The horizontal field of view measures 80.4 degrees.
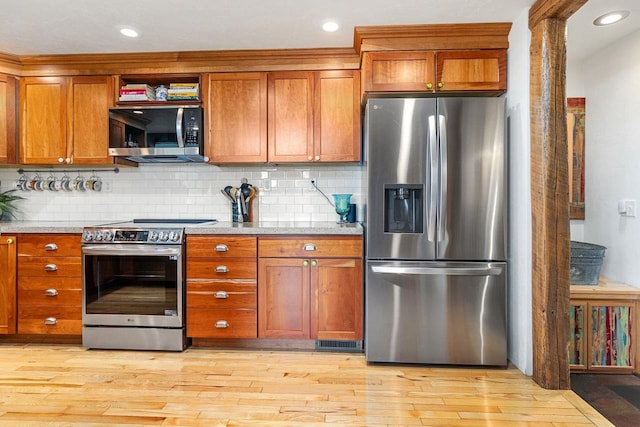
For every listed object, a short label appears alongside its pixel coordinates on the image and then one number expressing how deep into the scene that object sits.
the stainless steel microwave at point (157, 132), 3.05
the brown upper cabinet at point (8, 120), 3.10
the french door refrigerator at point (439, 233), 2.48
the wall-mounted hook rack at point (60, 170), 3.51
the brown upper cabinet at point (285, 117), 3.03
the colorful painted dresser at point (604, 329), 2.51
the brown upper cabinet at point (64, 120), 3.15
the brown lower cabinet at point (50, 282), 2.86
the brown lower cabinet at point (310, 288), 2.74
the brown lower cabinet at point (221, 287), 2.78
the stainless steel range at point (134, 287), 2.78
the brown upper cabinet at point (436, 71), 2.63
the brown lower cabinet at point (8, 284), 2.86
